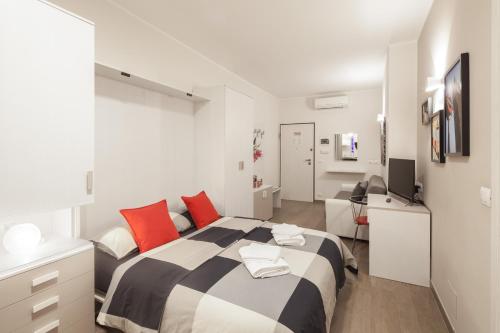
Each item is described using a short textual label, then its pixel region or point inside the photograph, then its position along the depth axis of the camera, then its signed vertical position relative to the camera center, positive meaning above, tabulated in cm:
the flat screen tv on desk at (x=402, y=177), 278 -15
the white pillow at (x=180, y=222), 268 -62
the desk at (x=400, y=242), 260 -82
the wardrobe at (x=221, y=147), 330 +24
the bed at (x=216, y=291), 139 -79
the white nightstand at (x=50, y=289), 133 -72
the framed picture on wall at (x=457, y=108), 159 +39
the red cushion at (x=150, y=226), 219 -55
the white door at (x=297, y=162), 659 +8
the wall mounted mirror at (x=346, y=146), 611 +46
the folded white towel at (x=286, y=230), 237 -63
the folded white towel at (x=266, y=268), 169 -71
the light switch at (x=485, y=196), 129 -16
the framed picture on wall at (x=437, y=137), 209 +24
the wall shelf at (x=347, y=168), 603 -7
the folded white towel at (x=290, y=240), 223 -67
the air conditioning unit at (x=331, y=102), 598 +152
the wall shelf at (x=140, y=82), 221 +85
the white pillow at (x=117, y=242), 204 -64
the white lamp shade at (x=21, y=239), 151 -45
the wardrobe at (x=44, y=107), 138 +35
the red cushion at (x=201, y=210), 285 -52
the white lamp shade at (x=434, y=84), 215 +71
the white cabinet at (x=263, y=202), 450 -71
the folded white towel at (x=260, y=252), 186 -67
